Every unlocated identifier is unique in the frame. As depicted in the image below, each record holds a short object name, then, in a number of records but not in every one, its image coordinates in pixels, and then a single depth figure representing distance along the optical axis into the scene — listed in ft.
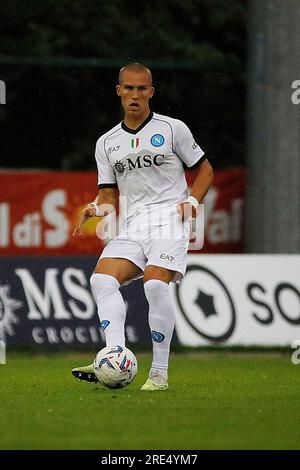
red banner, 61.67
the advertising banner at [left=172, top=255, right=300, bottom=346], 53.98
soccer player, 36.06
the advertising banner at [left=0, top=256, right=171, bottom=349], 54.29
